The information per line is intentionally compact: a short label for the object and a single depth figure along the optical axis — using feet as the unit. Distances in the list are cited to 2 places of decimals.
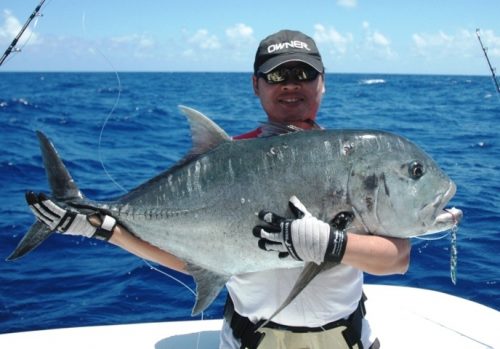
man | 9.00
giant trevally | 7.91
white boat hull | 12.68
